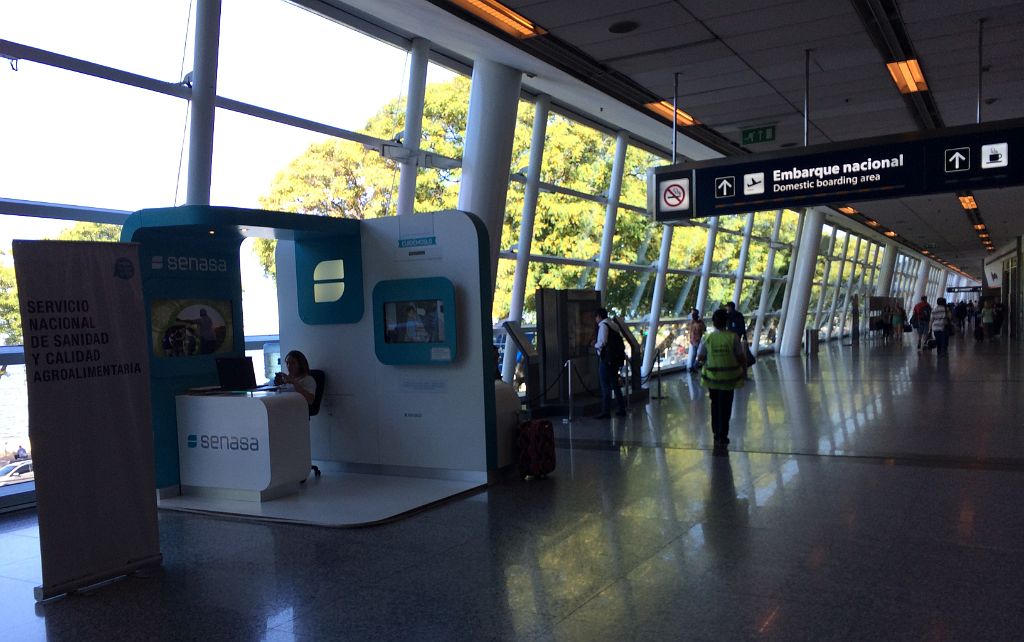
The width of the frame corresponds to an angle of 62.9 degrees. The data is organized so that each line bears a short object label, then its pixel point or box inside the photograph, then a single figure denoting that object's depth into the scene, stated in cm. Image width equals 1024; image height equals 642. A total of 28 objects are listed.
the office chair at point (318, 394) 823
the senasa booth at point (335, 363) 698
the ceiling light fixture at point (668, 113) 1062
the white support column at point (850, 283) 3431
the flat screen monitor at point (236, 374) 747
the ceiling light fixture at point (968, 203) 2055
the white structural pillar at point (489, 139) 1027
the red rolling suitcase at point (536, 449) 757
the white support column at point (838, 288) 3220
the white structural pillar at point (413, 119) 1027
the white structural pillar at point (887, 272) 3819
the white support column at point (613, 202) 1542
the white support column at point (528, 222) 1278
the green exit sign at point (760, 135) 1148
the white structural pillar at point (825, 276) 3000
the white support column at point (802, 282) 2447
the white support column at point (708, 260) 2025
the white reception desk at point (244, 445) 686
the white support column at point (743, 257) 2236
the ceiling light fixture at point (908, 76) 905
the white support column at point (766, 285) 2467
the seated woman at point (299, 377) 794
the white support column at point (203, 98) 765
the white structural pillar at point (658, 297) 1767
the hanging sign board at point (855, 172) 779
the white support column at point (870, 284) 3912
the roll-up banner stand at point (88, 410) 473
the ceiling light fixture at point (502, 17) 718
